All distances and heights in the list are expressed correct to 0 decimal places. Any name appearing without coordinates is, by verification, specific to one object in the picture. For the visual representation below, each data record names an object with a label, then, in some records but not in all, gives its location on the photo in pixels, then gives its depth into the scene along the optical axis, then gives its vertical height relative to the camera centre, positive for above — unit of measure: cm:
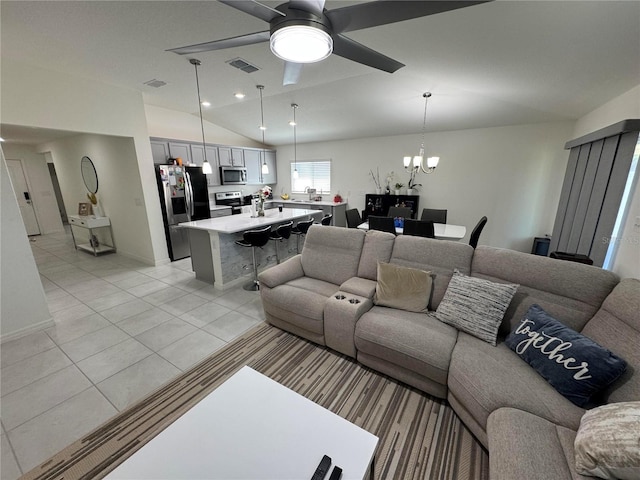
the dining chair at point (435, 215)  435 -60
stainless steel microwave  598 +15
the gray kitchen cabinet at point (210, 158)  531 +50
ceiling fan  134 +93
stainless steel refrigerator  450 -35
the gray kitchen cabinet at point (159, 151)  448 +55
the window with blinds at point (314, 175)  688 +17
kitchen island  352 -99
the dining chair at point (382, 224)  345 -60
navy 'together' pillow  125 -97
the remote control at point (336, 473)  99 -117
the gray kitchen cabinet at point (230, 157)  592 +60
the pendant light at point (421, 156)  377 +35
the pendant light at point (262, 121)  389 +132
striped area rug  143 -160
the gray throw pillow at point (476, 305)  180 -93
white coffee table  104 -120
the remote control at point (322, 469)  100 -118
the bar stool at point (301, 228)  414 -78
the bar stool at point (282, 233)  382 -79
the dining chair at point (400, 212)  444 -56
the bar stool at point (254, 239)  332 -77
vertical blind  230 -8
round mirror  500 +15
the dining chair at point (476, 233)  342 -72
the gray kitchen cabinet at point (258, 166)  667 +43
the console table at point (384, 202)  560 -50
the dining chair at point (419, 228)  315 -61
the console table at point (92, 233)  495 -105
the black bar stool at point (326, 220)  427 -67
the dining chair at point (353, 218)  456 -69
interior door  632 -37
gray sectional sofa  118 -111
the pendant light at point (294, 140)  484 +109
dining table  336 -72
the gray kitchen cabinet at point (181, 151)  481 +59
